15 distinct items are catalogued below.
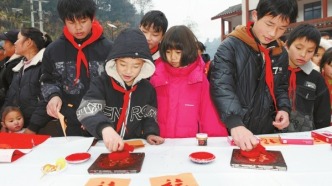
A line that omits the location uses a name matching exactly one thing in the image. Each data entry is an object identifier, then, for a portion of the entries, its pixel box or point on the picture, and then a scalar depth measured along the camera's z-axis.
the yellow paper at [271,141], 1.50
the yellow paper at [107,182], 1.05
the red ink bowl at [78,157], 1.25
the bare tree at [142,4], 40.38
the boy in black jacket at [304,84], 2.12
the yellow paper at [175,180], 1.05
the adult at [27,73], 2.58
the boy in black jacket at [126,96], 1.49
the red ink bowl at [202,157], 1.21
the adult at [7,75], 3.11
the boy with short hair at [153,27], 2.47
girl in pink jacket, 1.81
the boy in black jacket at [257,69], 1.58
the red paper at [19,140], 1.54
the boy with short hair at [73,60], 1.89
